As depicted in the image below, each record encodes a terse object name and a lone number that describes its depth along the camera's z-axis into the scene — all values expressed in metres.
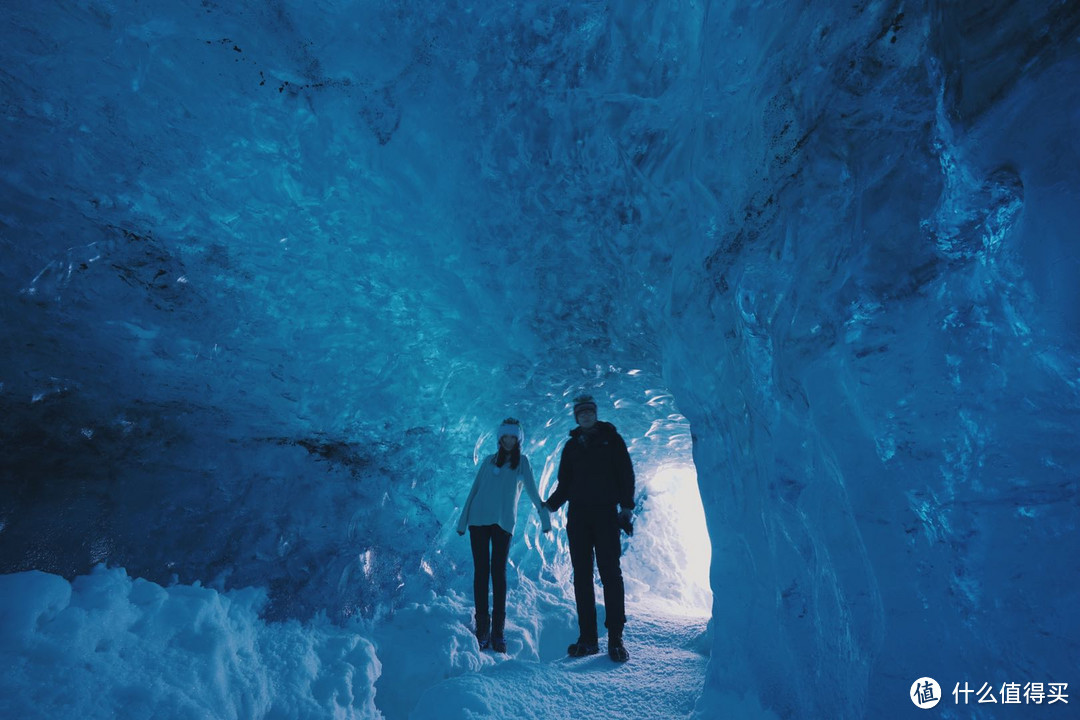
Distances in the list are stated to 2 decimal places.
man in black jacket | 3.34
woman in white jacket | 3.69
